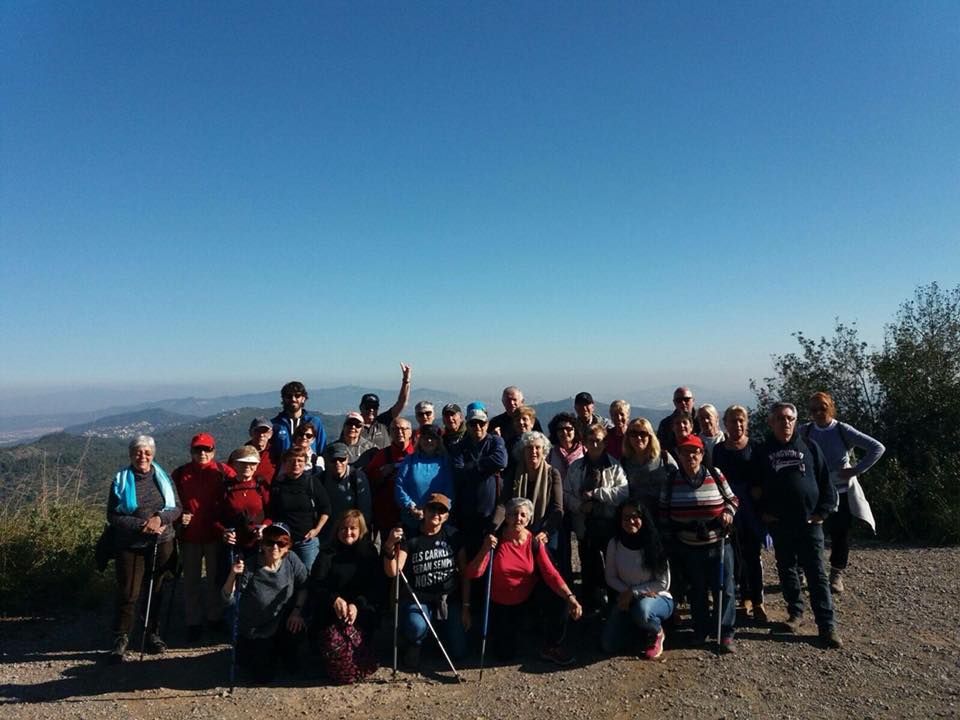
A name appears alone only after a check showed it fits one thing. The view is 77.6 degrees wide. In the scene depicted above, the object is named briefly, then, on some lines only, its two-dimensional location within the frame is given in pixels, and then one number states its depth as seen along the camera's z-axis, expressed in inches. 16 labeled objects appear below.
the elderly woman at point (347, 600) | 206.4
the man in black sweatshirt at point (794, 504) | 224.1
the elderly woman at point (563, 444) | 255.6
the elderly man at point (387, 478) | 255.0
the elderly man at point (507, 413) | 287.4
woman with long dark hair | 217.8
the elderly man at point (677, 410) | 286.7
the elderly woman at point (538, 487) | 233.9
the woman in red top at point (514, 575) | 220.2
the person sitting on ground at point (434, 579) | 220.8
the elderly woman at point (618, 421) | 276.2
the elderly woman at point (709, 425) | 259.9
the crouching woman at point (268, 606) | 209.9
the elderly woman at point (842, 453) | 258.4
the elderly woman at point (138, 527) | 226.8
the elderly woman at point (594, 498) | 235.0
